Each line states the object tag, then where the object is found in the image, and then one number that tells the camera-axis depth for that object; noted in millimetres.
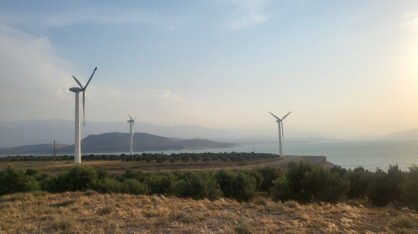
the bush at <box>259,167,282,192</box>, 33781
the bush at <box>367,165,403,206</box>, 22117
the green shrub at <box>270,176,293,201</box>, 20328
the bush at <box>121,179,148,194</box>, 20656
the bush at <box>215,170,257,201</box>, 23327
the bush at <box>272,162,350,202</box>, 20047
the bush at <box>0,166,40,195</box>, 22078
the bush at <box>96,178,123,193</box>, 20305
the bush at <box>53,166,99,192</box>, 21172
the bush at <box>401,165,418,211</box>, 15977
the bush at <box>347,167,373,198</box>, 29167
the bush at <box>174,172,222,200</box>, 19438
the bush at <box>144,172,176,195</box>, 24297
